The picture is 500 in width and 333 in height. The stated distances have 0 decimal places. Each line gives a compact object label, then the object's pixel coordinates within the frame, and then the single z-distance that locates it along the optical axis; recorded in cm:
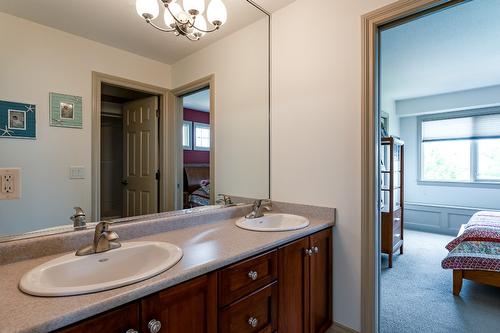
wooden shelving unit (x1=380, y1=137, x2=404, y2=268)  307
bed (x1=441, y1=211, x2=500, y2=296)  228
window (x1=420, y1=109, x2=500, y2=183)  425
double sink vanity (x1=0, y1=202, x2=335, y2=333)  73
